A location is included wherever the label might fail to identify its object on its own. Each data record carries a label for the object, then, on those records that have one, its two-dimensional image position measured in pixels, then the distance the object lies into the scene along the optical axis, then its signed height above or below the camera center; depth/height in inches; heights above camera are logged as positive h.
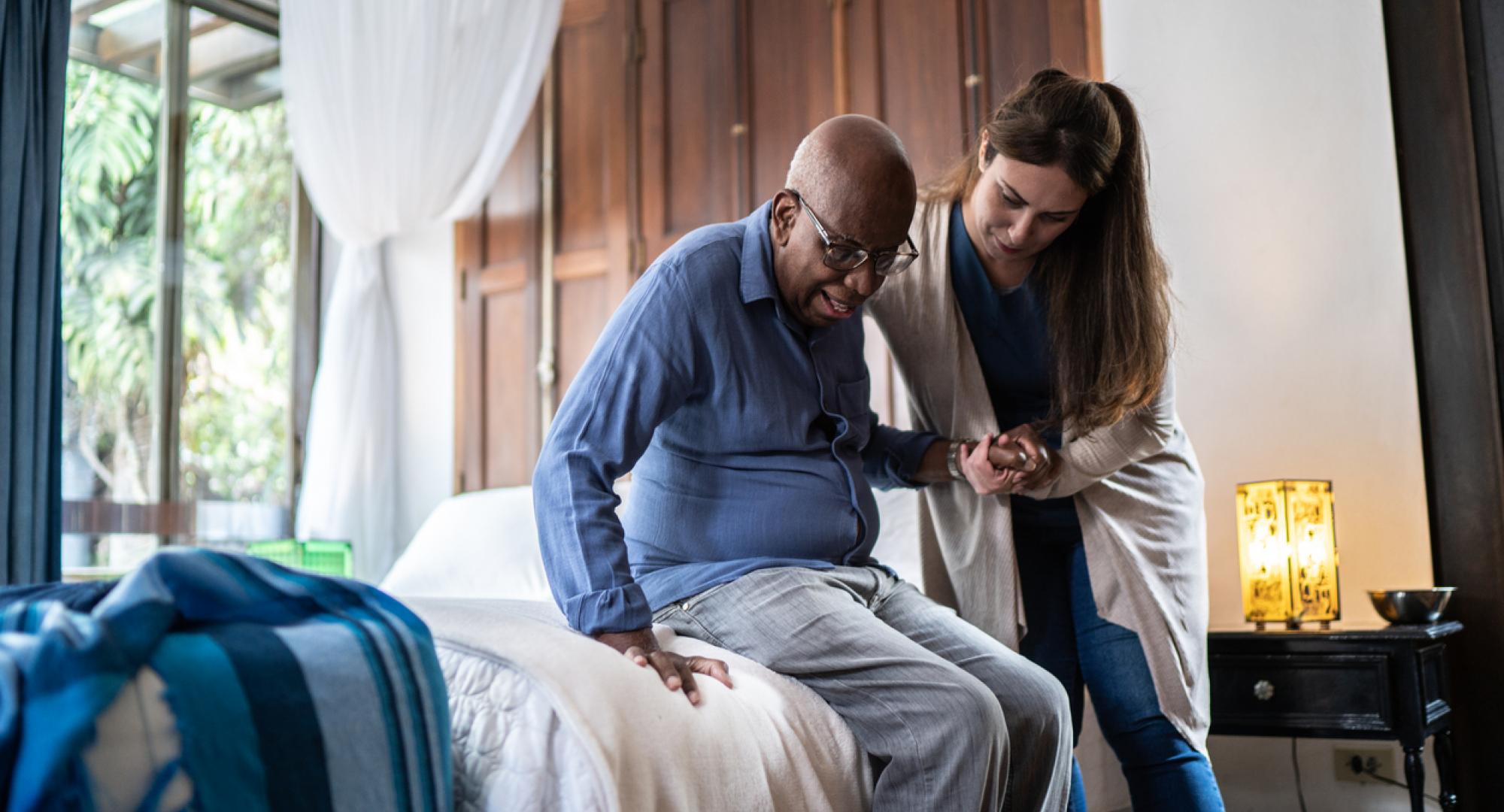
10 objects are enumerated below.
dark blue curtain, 101.1 +18.4
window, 141.5 +28.5
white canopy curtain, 137.5 +42.5
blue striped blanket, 30.3 -4.9
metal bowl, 90.6 -10.3
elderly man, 50.8 -0.3
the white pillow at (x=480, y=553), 116.3 -5.1
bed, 41.8 -8.7
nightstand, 85.0 -15.6
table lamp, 93.7 -6.6
